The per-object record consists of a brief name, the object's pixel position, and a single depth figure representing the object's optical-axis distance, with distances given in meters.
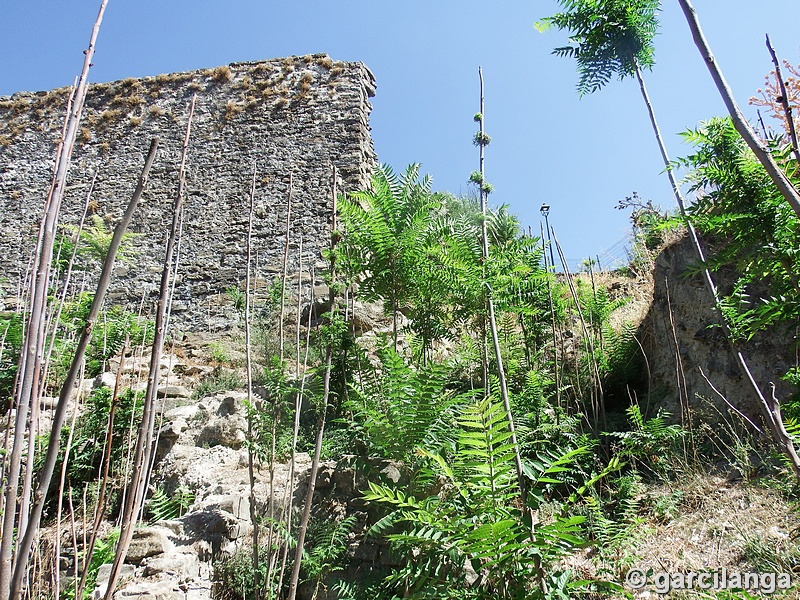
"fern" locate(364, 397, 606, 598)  2.08
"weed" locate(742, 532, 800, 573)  2.49
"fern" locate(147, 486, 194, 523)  3.79
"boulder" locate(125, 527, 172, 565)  3.14
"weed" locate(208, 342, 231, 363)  6.58
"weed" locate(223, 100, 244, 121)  9.69
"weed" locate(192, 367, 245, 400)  5.79
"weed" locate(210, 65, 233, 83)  10.10
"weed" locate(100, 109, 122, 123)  10.20
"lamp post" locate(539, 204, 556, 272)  4.54
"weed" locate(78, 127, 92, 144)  9.95
